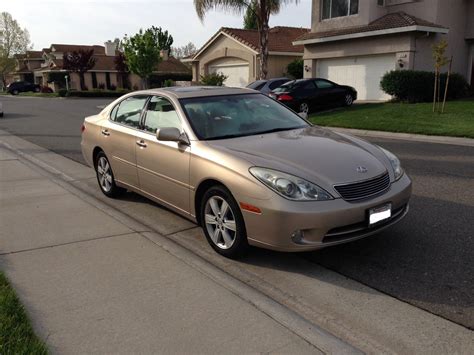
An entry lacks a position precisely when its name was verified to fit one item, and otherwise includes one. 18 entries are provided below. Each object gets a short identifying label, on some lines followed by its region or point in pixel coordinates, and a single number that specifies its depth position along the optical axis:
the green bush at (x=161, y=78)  51.77
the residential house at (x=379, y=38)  19.91
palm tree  21.81
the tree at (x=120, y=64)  52.33
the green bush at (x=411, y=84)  18.33
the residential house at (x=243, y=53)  30.17
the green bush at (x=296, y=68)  29.12
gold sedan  3.79
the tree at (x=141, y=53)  34.72
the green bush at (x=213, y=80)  27.61
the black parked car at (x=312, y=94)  16.98
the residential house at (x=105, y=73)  57.84
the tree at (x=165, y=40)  74.81
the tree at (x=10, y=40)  76.94
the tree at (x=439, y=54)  15.12
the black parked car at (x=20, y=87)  58.38
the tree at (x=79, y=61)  50.53
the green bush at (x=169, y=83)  36.15
